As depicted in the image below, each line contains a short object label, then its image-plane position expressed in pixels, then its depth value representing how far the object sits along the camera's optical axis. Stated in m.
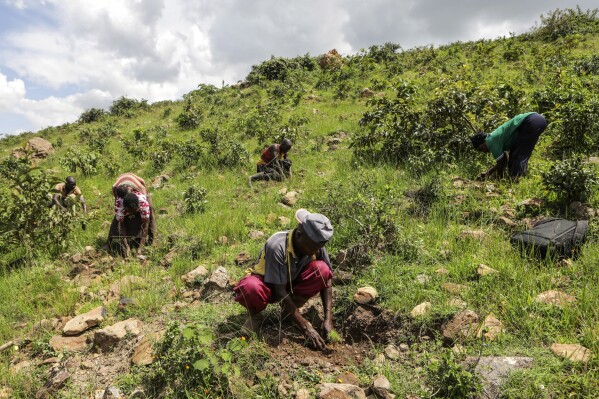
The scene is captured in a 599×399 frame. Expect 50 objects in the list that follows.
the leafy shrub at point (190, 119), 12.34
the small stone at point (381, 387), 2.12
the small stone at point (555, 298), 2.49
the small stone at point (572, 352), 2.04
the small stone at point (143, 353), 2.59
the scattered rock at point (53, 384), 2.45
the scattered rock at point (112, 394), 2.34
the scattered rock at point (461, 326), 2.40
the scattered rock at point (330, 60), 17.13
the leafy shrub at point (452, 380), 1.94
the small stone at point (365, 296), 2.92
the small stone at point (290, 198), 5.32
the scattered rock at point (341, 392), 2.08
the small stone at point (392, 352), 2.47
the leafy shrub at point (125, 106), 18.24
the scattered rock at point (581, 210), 3.48
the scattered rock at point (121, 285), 3.62
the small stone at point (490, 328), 2.34
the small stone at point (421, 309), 2.68
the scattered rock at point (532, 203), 3.83
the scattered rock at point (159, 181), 7.56
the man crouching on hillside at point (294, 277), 2.63
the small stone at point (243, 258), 3.99
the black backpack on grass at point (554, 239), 2.99
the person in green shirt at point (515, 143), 4.51
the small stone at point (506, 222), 3.64
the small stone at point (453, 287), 2.83
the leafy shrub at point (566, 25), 13.03
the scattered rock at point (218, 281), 3.49
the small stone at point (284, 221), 4.61
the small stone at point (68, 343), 2.92
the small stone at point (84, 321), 3.09
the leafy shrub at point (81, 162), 8.70
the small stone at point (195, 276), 3.70
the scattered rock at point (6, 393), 2.48
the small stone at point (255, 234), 4.45
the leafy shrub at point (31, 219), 4.62
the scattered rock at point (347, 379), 2.29
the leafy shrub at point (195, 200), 5.58
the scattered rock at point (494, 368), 1.99
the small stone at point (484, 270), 2.89
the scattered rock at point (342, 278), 3.28
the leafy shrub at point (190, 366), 2.19
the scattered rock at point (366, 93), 11.31
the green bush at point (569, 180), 3.59
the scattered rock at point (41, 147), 12.26
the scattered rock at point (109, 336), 2.88
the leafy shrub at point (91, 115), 18.25
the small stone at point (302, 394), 2.18
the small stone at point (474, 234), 3.45
